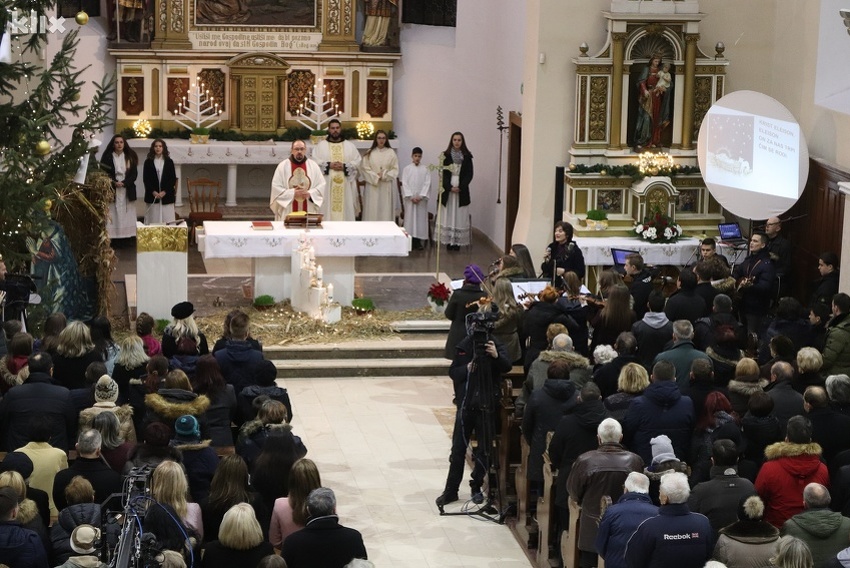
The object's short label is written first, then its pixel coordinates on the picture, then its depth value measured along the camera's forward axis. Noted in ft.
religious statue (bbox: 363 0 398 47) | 75.10
